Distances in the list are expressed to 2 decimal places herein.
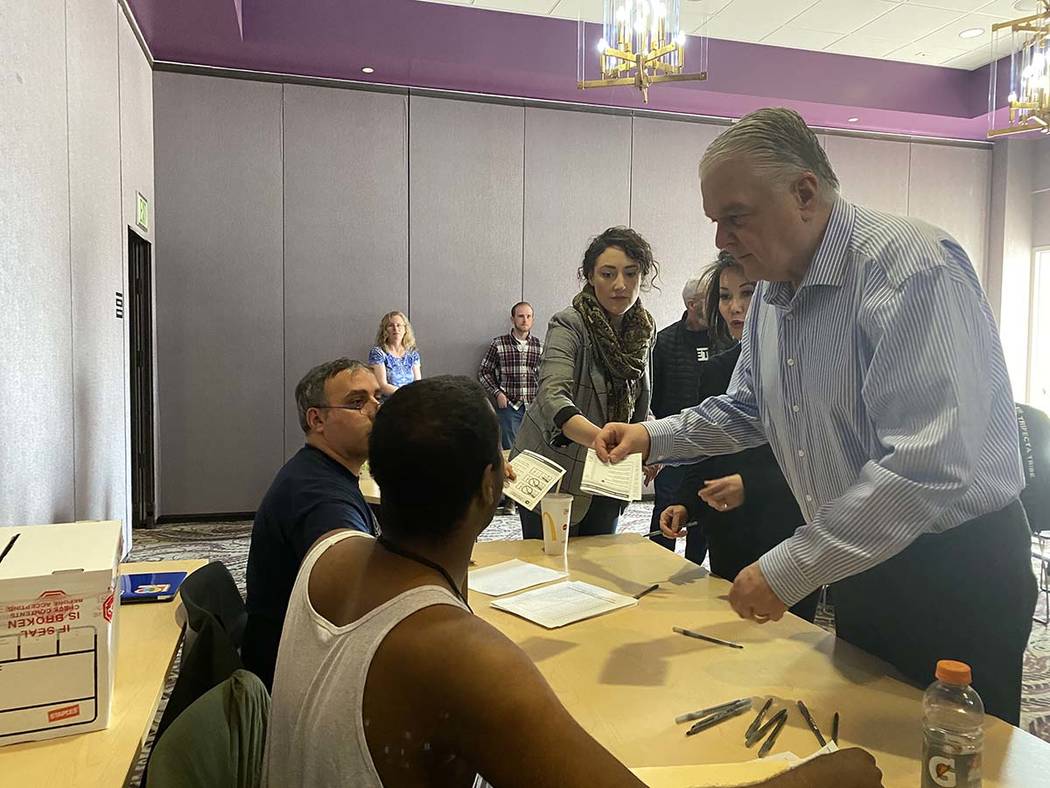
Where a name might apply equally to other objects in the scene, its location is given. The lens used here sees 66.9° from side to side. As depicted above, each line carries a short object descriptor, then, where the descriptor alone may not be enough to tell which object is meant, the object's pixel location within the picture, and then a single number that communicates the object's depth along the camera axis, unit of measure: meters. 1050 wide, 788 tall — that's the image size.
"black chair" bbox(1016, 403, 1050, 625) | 1.84
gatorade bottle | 0.98
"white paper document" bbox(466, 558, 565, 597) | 1.86
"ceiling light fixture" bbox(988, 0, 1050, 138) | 4.17
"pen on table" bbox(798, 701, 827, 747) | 1.15
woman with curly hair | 2.53
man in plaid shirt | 6.30
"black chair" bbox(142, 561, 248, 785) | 1.31
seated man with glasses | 1.74
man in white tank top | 0.79
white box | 1.21
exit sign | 5.05
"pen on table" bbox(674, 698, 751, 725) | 1.22
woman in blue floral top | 5.89
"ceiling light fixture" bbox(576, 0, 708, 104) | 3.98
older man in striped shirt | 1.18
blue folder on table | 1.94
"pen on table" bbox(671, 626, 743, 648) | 1.53
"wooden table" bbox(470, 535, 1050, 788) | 1.12
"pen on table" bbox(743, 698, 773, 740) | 1.17
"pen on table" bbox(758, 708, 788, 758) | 1.12
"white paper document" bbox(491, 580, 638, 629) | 1.66
